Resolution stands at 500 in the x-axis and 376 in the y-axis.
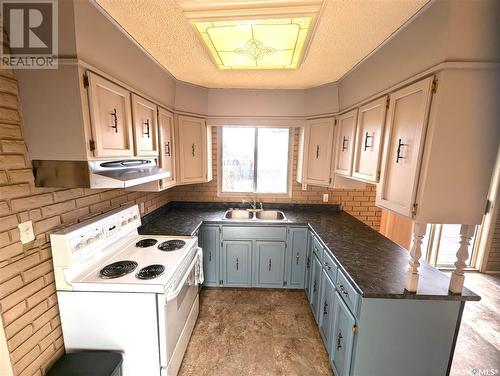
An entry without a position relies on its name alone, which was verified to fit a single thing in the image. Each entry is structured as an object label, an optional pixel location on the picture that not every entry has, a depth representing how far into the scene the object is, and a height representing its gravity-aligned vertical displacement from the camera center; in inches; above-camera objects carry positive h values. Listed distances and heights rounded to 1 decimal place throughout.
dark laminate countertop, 51.9 -32.0
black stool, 47.6 -50.4
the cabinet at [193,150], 99.7 +1.9
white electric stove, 51.9 -38.2
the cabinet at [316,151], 99.2 +3.2
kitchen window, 125.8 -2.6
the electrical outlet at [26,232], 43.2 -17.5
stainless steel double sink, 121.7 -34.4
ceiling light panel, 54.2 +34.2
